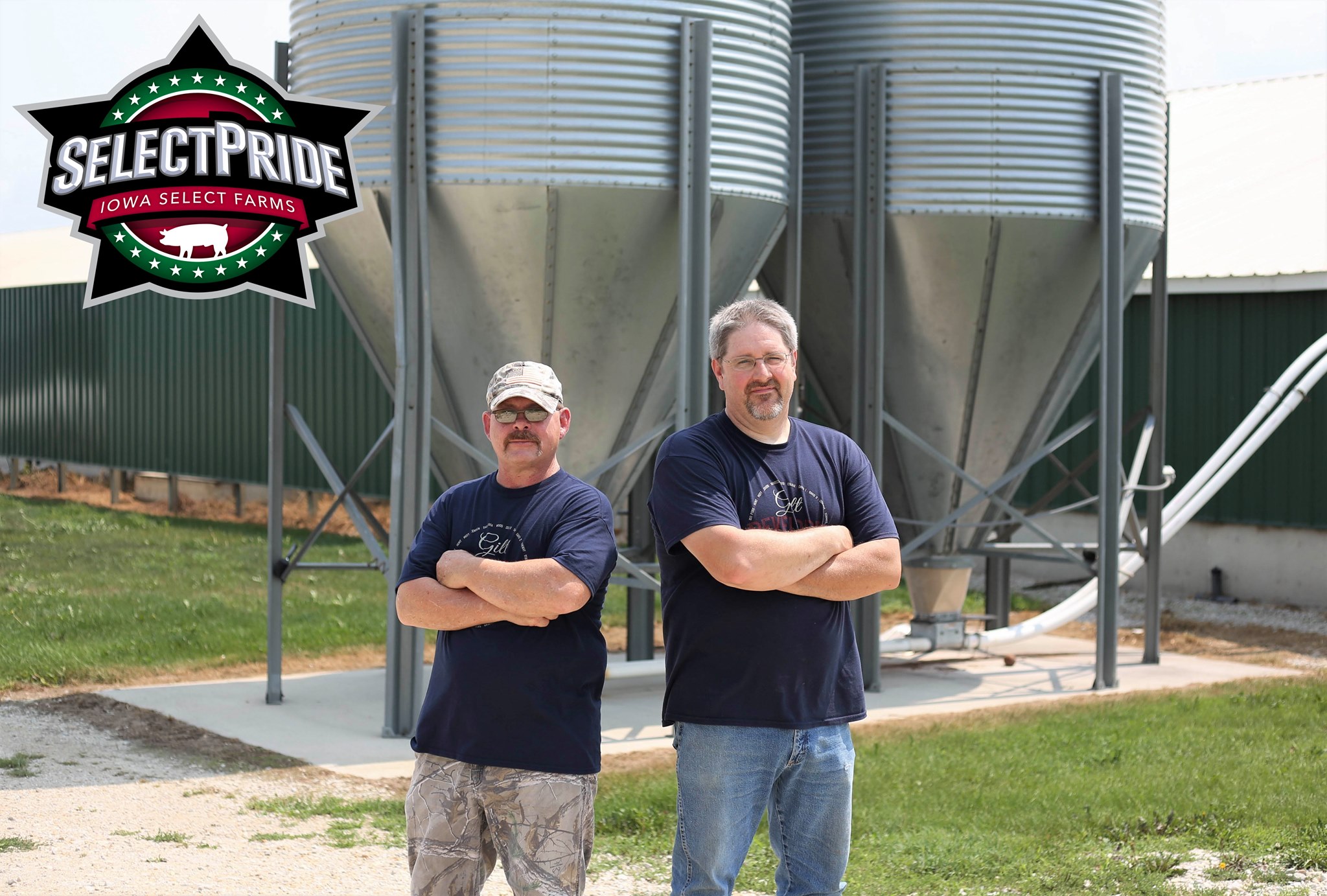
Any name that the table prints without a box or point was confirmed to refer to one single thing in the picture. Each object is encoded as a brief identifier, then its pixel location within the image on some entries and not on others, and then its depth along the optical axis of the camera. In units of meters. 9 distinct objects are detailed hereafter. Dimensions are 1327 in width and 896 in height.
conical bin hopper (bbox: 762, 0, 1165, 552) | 10.16
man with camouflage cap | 3.95
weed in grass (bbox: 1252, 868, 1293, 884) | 5.73
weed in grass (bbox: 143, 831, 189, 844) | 6.52
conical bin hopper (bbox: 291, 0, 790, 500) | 8.45
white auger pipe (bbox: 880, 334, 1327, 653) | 12.55
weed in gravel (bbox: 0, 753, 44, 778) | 7.86
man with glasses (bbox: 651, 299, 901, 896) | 3.93
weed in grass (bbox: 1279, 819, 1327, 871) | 5.93
